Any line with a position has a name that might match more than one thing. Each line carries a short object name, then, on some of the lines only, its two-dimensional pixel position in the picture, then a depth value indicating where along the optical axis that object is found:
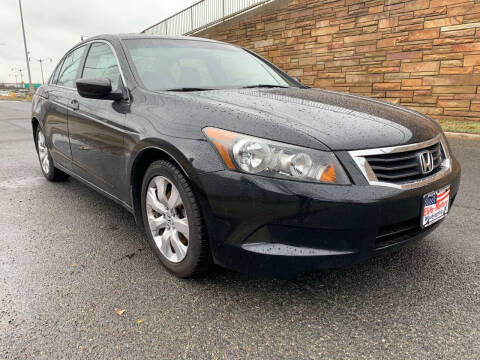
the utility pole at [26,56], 31.04
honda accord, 1.73
